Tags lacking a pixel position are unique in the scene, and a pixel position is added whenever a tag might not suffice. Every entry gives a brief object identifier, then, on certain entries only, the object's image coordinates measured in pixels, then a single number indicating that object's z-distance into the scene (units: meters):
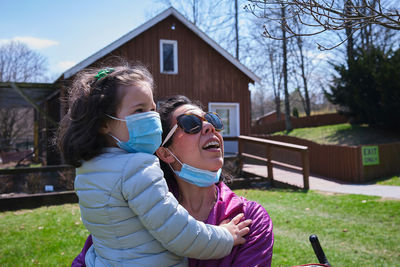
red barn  14.82
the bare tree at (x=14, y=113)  26.45
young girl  1.51
